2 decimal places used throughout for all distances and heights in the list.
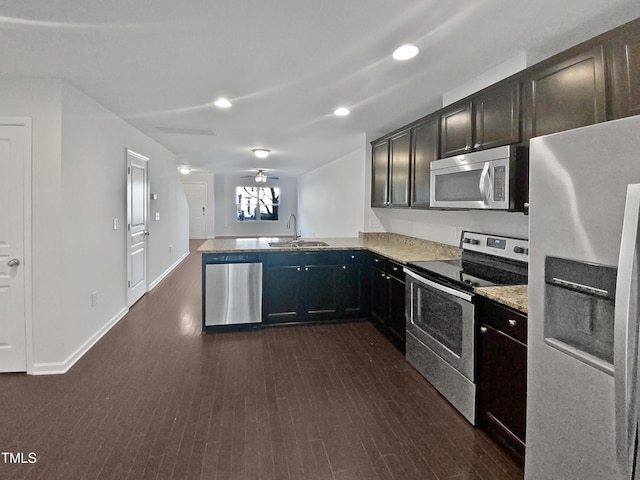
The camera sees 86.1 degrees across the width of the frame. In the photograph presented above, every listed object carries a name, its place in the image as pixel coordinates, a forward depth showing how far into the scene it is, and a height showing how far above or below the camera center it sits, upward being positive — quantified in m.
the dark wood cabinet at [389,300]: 3.25 -0.69
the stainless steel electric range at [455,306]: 2.19 -0.53
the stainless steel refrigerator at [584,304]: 1.07 -0.26
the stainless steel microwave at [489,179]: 2.20 +0.38
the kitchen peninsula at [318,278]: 3.69 -0.52
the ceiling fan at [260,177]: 8.64 +1.41
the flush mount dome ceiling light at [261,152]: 6.14 +1.46
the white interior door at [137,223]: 4.39 +0.13
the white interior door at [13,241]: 2.70 -0.08
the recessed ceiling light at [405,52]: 2.22 +1.21
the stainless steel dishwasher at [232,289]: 3.71 -0.62
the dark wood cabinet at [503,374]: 1.78 -0.79
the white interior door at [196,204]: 11.83 +0.96
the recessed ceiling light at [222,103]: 3.34 +1.29
